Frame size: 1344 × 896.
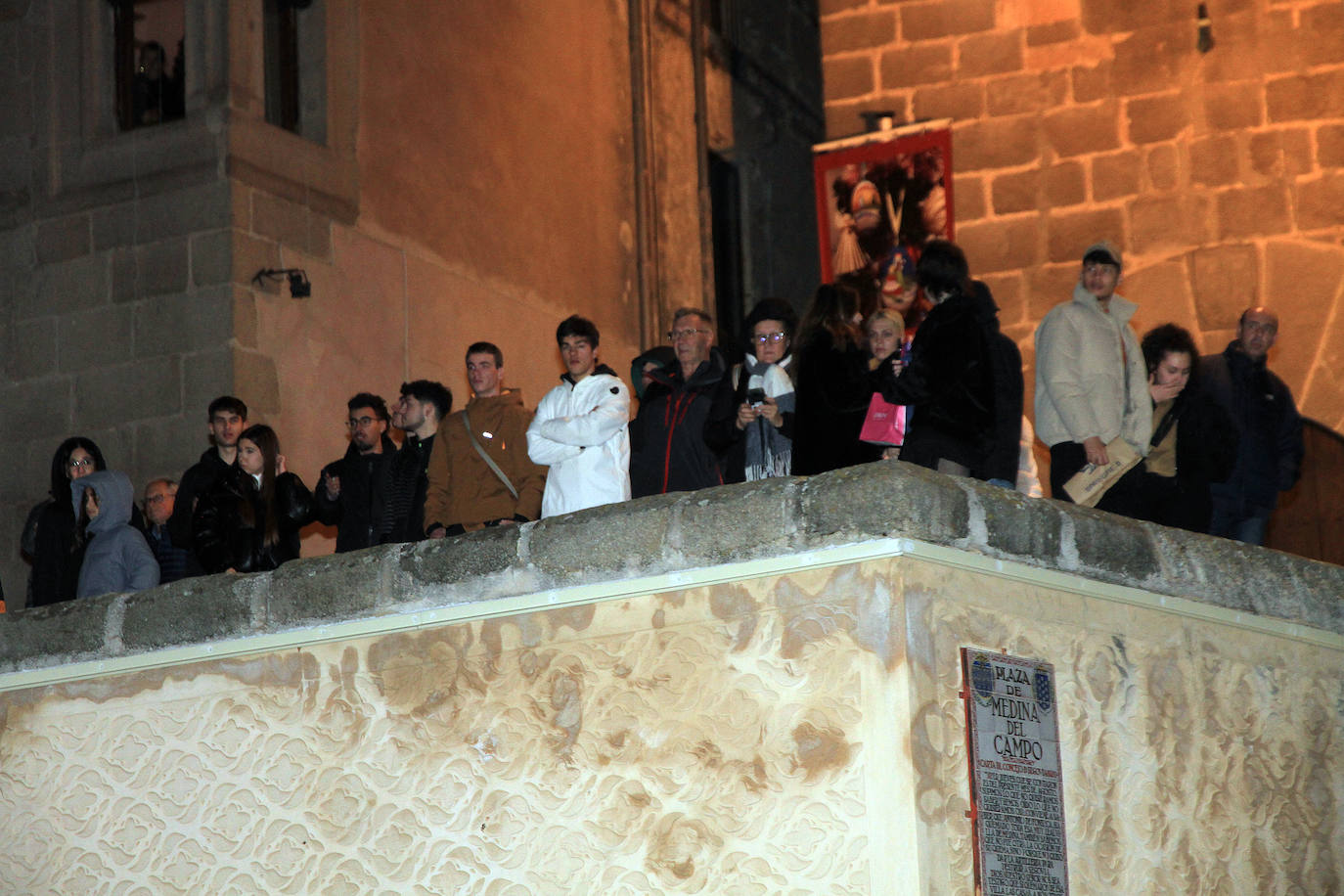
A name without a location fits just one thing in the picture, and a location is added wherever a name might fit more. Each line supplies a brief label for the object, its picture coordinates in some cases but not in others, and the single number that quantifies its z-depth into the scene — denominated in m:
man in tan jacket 11.61
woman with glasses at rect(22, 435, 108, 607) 13.32
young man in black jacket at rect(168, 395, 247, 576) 13.14
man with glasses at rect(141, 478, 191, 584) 13.42
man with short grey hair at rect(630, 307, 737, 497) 11.06
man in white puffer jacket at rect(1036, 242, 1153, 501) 10.99
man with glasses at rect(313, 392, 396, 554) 13.19
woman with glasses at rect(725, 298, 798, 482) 10.74
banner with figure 18.10
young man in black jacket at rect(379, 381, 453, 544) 12.40
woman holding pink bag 9.87
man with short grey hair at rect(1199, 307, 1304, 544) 11.95
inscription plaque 7.75
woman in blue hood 11.94
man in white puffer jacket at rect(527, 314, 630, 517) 10.88
